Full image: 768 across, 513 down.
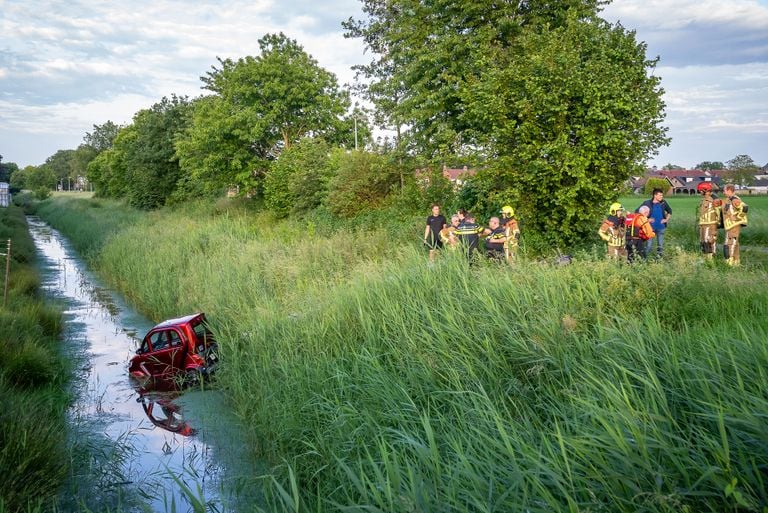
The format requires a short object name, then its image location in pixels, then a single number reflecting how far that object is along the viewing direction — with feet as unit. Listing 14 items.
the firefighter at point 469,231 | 41.14
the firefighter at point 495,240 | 38.40
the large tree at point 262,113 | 104.63
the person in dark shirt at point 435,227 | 46.65
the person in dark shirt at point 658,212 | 40.87
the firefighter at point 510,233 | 36.87
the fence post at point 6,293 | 44.56
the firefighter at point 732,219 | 38.83
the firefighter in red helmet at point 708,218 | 40.47
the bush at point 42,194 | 296.92
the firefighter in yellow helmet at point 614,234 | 37.04
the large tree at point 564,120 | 43.78
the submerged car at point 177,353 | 36.23
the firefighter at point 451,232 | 39.56
